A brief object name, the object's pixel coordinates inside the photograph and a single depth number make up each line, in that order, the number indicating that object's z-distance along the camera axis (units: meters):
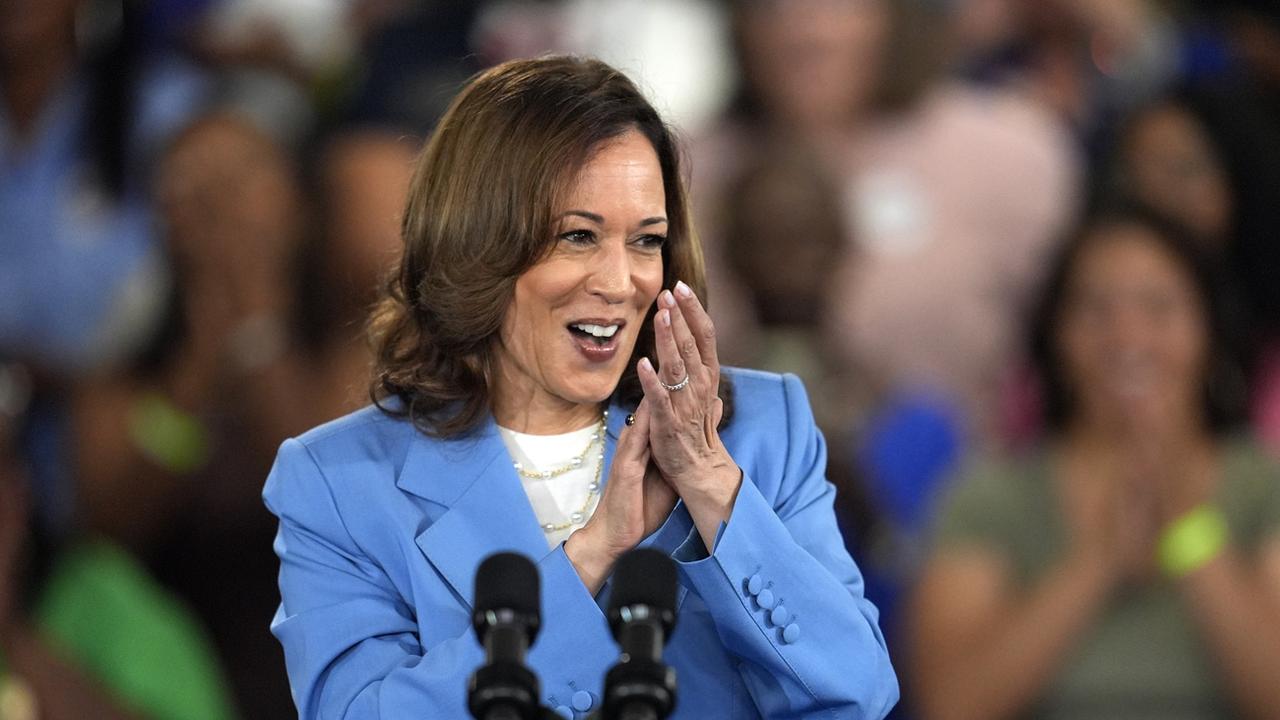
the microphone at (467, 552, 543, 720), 7.71
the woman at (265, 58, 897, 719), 7.98
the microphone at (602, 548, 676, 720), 7.70
